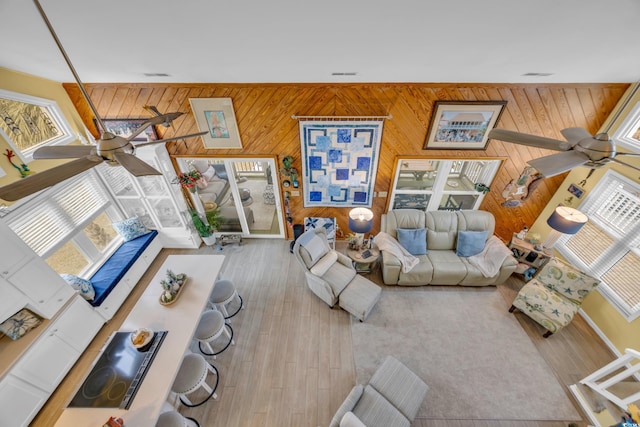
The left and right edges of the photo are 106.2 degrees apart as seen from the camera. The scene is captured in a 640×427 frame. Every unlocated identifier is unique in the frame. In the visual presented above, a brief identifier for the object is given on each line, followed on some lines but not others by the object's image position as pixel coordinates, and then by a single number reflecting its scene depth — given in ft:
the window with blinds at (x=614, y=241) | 10.98
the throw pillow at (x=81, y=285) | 11.54
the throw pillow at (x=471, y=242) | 13.93
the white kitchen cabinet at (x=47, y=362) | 9.35
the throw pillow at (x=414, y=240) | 14.12
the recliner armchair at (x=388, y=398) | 8.14
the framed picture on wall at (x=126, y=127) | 13.03
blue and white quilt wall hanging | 13.23
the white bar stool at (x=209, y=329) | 10.26
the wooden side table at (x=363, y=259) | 13.99
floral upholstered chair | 11.32
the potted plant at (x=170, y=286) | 10.44
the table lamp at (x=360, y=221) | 13.82
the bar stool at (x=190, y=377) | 8.70
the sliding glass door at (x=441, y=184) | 14.64
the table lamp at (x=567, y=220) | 11.96
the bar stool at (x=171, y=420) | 7.82
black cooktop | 7.84
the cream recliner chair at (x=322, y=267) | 12.53
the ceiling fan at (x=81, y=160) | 4.59
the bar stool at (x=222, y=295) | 11.64
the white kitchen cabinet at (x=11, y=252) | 8.94
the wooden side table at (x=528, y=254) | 13.83
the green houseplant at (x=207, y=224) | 16.31
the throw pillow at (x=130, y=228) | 15.06
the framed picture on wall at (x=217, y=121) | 12.63
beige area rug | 9.71
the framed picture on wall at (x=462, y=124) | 12.18
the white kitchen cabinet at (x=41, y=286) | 9.51
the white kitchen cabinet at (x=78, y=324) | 10.63
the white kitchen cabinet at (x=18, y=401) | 8.63
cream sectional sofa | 13.50
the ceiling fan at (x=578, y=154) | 5.54
